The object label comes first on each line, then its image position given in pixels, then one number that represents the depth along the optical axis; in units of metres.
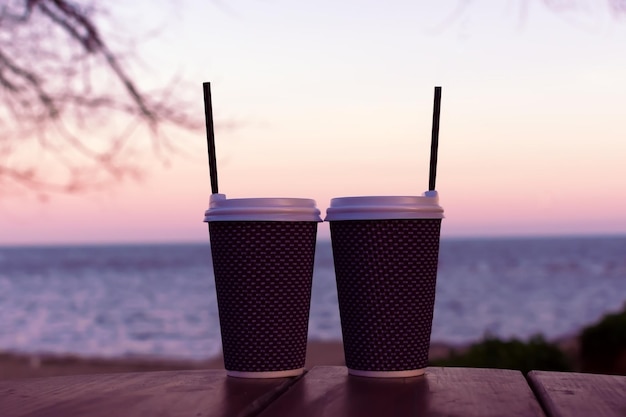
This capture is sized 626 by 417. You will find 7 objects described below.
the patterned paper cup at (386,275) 1.42
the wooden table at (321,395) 1.21
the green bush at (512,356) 4.68
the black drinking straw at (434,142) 1.52
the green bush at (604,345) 5.80
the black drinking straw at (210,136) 1.54
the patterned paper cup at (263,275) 1.43
